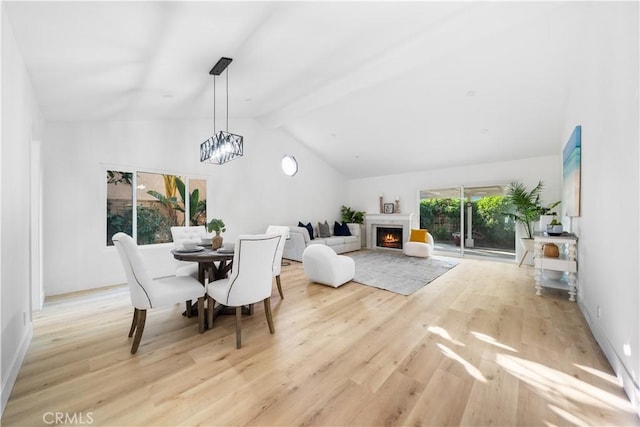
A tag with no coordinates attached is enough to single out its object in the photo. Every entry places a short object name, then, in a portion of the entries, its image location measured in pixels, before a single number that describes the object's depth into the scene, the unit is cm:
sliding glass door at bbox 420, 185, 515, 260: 609
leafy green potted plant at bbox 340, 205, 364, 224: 808
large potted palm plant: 520
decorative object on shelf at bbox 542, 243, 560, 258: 349
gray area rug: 397
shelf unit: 322
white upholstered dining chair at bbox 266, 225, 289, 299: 321
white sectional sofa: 597
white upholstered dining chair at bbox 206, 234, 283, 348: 217
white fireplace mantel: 725
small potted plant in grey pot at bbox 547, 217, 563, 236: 346
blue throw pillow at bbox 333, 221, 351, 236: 743
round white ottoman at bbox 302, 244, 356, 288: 380
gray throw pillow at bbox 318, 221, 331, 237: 700
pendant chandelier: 309
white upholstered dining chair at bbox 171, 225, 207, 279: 365
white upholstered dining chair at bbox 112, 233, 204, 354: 208
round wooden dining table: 246
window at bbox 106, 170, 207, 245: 412
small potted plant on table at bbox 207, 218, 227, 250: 288
